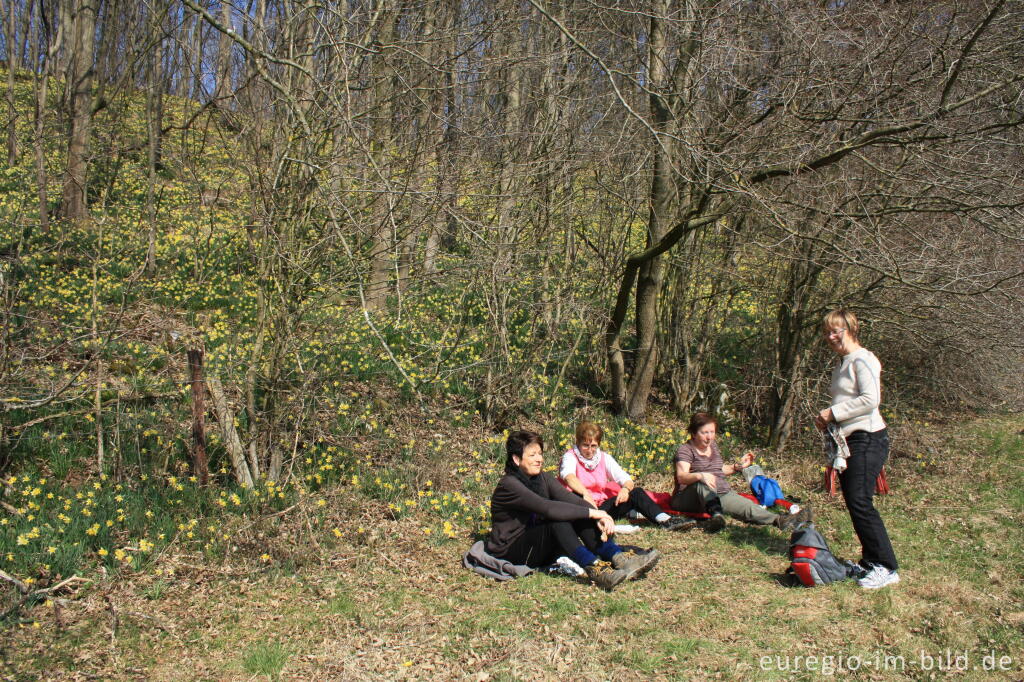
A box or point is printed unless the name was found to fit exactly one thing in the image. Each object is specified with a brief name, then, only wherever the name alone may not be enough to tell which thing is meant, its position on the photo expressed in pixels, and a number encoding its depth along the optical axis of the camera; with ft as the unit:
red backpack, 14.34
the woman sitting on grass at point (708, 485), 18.01
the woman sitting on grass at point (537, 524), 15.26
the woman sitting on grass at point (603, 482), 17.93
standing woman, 14.30
